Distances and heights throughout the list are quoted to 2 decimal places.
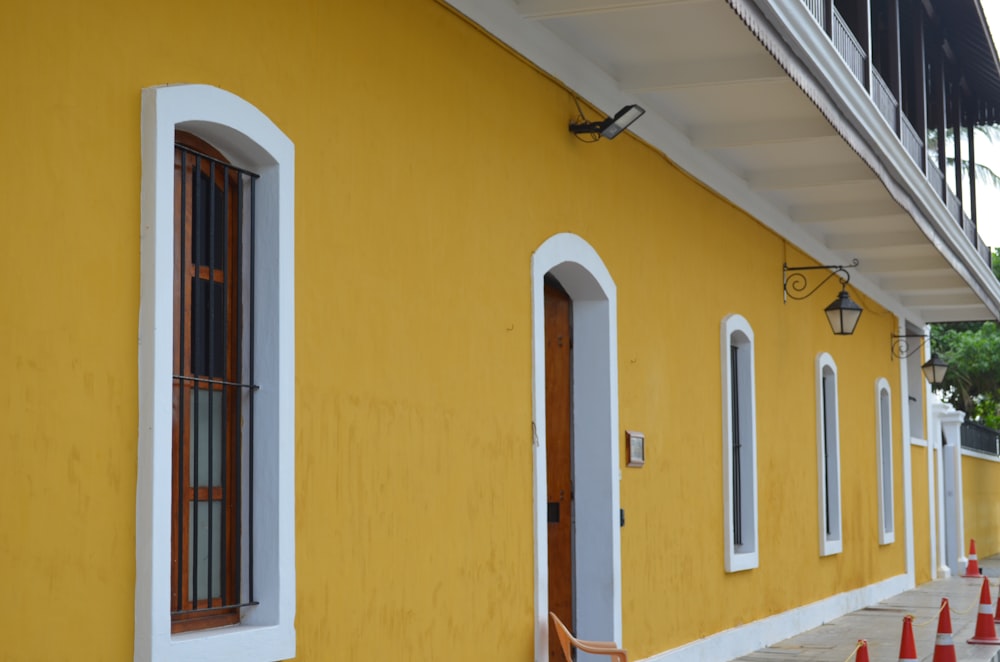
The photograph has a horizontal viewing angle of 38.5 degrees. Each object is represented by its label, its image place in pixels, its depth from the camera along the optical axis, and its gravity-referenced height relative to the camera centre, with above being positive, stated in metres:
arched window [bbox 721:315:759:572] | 12.62 +0.22
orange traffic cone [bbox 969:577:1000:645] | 13.91 -1.65
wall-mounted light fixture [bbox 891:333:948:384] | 20.64 +1.36
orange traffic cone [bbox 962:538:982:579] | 23.86 -1.82
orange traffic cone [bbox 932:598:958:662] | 10.66 -1.41
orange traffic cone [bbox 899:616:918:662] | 10.14 -1.33
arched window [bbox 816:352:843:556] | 15.82 +0.07
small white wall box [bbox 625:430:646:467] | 9.93 +0.10
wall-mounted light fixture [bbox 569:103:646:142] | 9.09 +2.13
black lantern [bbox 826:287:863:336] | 14.52 +1.48
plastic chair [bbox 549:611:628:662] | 8.26 -1.08
